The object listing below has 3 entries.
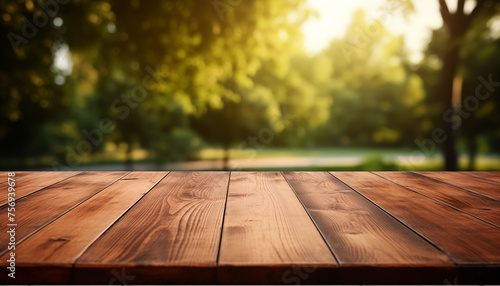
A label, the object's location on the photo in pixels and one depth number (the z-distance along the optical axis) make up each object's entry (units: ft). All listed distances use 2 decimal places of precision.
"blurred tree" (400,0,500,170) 28.66
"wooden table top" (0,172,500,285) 3.38
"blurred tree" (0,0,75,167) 27.37
